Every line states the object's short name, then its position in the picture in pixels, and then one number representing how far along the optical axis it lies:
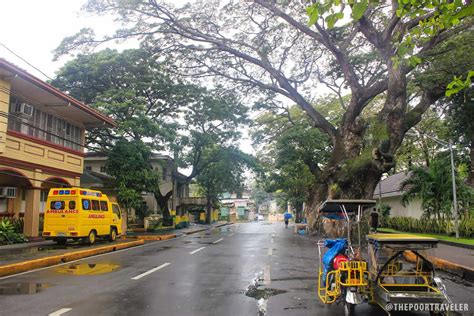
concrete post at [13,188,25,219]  23.21
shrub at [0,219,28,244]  17.90
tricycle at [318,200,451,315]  5.73
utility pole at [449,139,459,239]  18.82
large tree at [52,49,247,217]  24.91
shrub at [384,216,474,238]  19.62
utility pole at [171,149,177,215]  32.77
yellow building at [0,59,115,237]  17.19
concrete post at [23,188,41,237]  19.70
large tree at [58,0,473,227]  18.83
